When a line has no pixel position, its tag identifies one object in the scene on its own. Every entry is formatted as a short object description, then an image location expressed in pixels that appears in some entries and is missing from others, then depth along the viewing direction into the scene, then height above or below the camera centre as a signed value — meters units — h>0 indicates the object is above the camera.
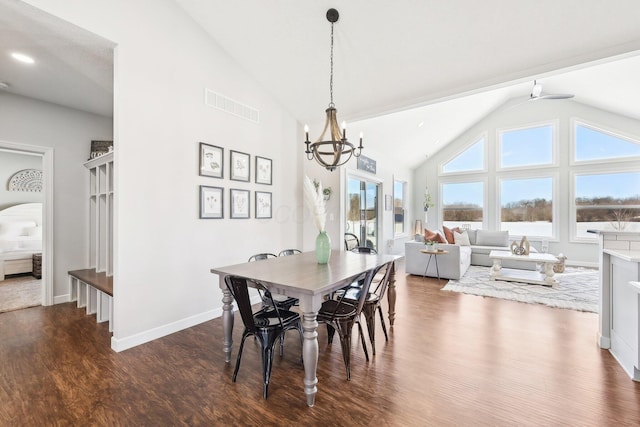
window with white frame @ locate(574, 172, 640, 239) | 6.51 +0.30
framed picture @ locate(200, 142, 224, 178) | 3.38 +0.66
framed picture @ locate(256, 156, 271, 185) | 4.13 +0.66
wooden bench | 3.14 -0.99
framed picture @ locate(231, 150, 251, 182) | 3.77 +0.66
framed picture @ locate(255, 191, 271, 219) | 4.16 +0.15
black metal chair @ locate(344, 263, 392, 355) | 2.57 -0.82
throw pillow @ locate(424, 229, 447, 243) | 5.71 -0.46
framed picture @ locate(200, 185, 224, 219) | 3.40 +0.15
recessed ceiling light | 2.86 +1.62
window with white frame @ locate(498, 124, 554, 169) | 7.38 +1.83
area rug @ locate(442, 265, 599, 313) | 3.99 -1.24
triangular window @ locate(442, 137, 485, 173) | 8.28 +1.63
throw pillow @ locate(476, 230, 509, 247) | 6.91 -0.60
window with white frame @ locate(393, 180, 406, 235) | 8.02 +0.22
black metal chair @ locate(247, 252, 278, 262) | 3.21 -0.49
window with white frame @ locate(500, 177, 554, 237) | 7.41 +0.22
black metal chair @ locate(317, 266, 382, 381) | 2.19 -0.83
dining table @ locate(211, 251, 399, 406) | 1.89 -0.49
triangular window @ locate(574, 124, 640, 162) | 6.52 +1.63
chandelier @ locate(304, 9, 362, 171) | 2.49 +0.64
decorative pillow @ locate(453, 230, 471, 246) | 6.86 -0.59
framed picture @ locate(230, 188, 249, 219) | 3.79 +0.15
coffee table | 4.89 -1.10
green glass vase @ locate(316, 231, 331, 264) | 2.71 -0.33
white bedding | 5.08 -0.46
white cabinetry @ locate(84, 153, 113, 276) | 3.57 +0.01
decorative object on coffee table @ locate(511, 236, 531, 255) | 5.40 -0.66
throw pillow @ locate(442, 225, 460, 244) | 6.65 -0.50
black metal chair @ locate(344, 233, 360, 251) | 5.21 -0.55
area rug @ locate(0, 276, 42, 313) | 3.83 -1.21
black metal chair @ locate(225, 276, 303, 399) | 2.00 -0.83
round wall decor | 5.75 +0.70
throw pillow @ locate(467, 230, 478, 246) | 7.27 -0.57
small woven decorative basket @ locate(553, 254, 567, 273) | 5.27 -1.01
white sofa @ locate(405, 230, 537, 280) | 5.28 -0.86
